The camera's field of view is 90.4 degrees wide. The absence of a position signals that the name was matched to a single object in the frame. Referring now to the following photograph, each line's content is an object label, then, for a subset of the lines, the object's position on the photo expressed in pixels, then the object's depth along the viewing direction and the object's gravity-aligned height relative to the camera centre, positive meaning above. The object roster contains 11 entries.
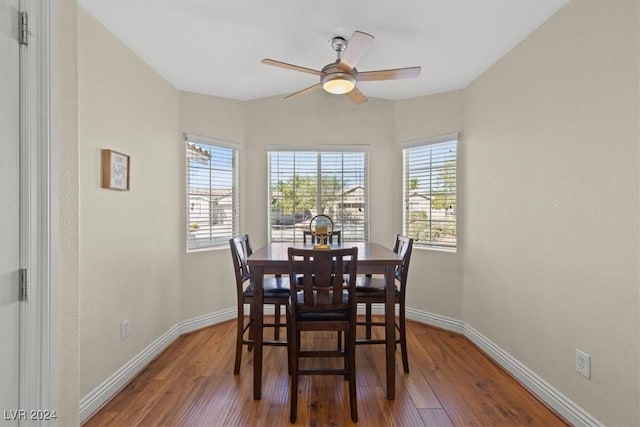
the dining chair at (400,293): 2.43 -0.65
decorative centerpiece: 2.66 -0.19
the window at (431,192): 3.36 +0.22
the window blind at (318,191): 3.80 +0.24
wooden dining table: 2.11 -0.56
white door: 0.95 -0.01
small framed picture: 2.14 +0.28
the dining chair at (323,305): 1.90 -0.59
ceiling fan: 2.12 +1.01
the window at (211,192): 3.39 +0.20
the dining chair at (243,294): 2.43 -0.66
